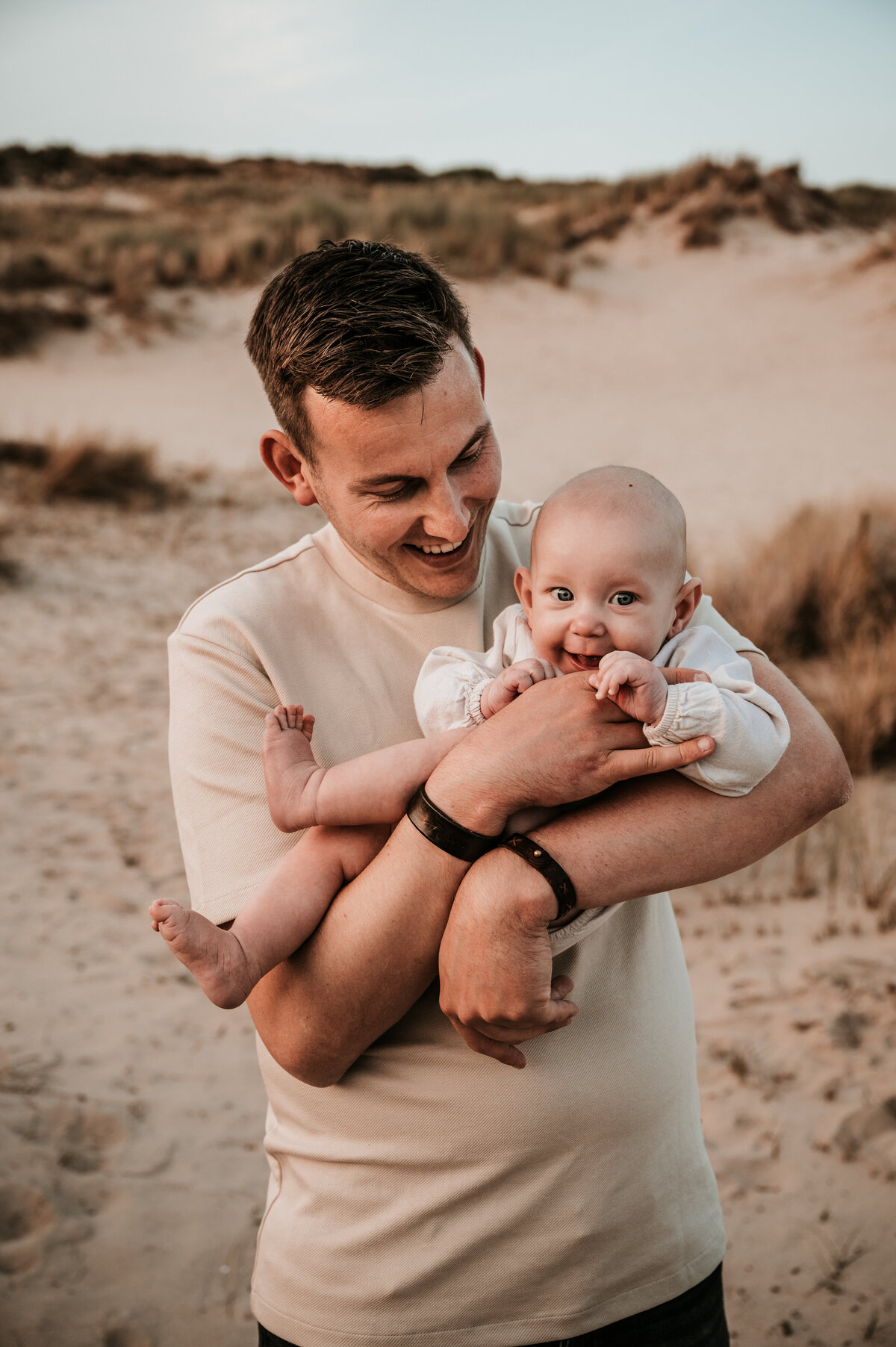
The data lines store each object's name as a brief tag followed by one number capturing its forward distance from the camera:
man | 1.48
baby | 1.47
